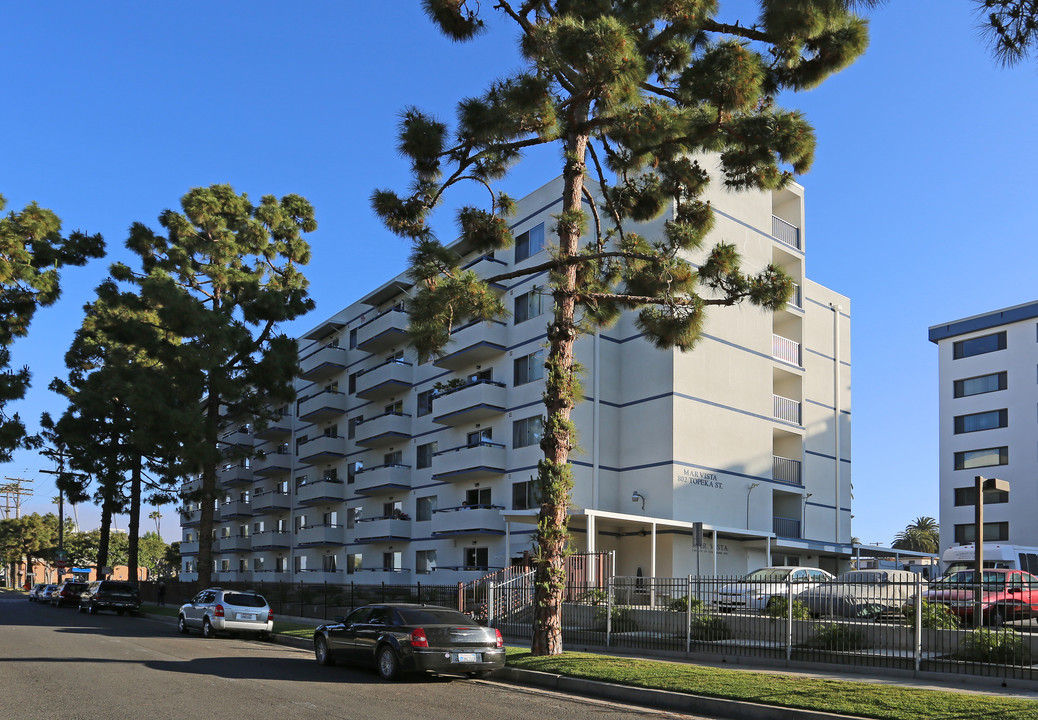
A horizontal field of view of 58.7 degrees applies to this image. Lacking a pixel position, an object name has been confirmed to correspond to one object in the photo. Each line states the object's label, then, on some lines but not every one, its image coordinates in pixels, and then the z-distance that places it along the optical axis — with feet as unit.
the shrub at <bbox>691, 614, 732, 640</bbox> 63.31
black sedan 50.70
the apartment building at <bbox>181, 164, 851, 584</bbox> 112.98
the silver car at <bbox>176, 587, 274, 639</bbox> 85.20
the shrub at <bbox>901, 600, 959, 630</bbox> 51.52
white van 99.40
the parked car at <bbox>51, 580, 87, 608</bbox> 163.92
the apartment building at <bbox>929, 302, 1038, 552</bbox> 167.43
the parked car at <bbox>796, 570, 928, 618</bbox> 54.39
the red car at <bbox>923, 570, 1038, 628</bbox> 48.88
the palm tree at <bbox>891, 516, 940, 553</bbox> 291.17
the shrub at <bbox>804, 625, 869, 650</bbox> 55.47
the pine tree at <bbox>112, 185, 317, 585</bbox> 127.13
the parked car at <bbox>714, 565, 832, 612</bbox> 63.36
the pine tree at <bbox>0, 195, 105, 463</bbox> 115.03
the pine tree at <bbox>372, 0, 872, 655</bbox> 50.65
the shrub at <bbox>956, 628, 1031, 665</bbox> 47.75
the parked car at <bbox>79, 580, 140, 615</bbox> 135.95
